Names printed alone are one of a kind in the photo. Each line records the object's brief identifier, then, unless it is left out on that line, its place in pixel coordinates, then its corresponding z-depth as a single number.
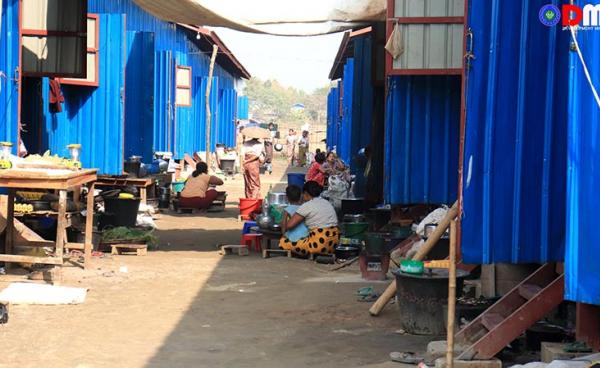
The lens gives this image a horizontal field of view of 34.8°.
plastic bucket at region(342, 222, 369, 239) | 12.34
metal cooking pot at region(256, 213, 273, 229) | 12.51
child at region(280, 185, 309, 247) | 12.02
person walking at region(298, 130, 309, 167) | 41.66
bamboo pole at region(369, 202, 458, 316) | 7.35
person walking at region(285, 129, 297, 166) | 44.42
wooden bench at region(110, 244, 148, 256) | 12.01
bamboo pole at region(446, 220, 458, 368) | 5.42
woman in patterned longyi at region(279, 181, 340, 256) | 11.79
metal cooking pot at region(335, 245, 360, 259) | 11.68
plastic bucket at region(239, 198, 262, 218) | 16.02
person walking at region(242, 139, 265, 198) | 17.38
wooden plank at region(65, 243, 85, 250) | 10.84
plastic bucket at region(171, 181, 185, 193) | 19.59
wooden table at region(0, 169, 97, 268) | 8.98
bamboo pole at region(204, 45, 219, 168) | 26.01
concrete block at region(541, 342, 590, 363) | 5.56
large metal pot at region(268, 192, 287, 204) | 13.77
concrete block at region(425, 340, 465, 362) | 6.16
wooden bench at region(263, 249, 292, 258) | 12.18
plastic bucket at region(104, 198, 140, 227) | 13.30
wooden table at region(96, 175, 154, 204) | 15.31
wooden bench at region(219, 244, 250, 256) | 12.46
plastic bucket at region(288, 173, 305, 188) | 19.94
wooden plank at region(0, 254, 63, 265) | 9.12
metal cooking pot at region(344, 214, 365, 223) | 12.91
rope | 5.00
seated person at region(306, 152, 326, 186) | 18.11
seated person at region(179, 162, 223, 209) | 18.05
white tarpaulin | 11.03
